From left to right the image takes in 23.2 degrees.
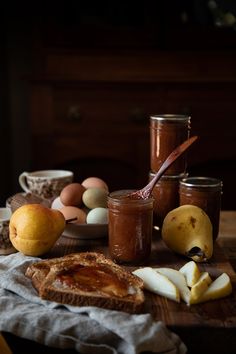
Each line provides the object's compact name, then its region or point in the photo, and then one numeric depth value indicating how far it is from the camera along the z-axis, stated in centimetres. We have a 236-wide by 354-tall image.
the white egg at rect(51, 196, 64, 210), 143
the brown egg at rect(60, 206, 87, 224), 135
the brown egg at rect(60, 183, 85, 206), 141
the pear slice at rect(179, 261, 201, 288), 106
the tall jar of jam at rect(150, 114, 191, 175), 137
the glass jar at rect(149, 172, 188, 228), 139
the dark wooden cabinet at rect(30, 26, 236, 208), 249
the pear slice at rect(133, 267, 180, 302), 103
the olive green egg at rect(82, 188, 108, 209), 141
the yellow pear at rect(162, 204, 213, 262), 122
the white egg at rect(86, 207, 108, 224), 134
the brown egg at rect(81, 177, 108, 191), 151
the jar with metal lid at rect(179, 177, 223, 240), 131
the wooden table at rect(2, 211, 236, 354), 94
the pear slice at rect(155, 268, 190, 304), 103
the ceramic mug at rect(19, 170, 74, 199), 162
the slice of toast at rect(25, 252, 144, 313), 98
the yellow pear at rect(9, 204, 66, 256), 121
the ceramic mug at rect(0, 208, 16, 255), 128
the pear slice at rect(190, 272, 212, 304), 102
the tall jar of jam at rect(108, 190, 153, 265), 119
